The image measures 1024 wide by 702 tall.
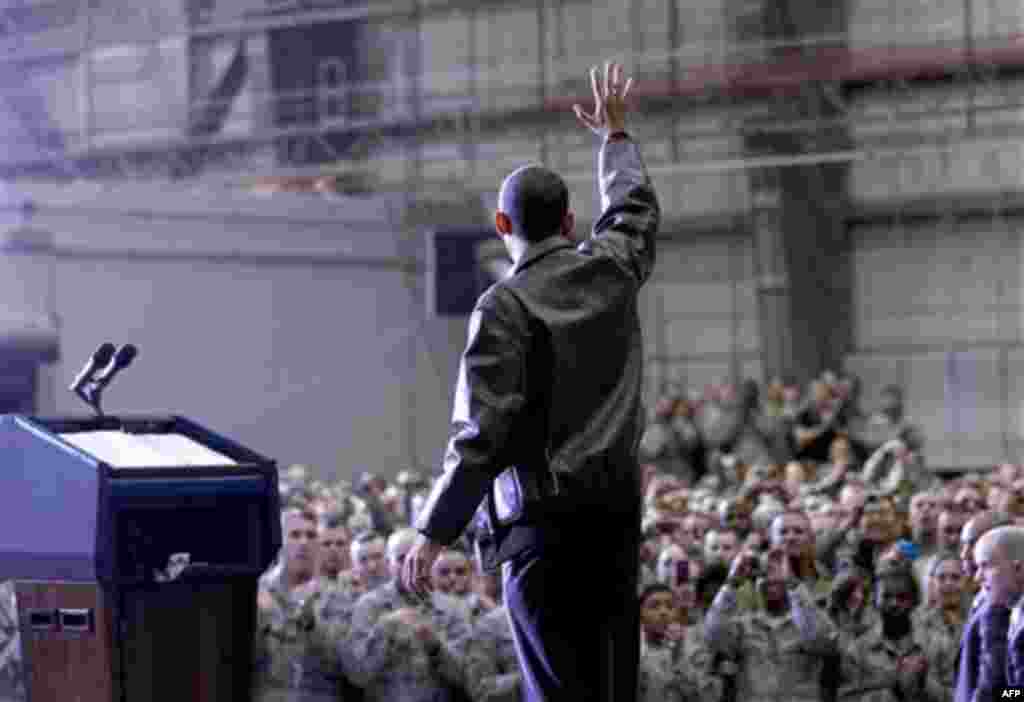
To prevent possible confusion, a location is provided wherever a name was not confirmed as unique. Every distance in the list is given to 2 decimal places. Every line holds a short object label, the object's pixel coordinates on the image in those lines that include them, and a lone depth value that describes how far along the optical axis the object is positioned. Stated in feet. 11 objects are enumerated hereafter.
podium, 20.27
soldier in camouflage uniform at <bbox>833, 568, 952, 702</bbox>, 36.04
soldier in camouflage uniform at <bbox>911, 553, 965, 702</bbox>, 35.91
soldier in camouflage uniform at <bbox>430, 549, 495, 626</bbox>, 37.47
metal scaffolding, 82.58
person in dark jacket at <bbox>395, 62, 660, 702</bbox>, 18.47
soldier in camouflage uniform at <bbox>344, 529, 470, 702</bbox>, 35.76
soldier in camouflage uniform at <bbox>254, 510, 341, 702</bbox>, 35.88
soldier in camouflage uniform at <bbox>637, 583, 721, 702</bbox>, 36.14
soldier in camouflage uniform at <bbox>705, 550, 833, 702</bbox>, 36.06
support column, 86.07
